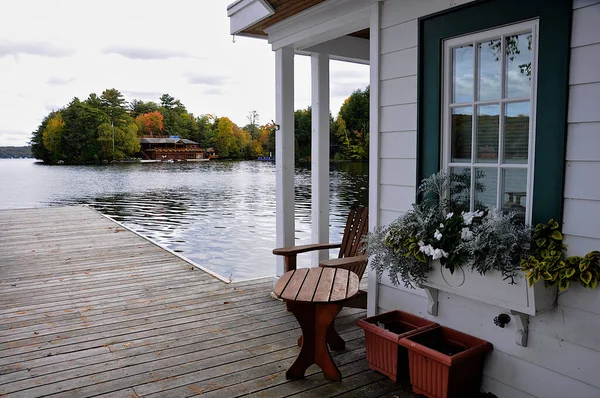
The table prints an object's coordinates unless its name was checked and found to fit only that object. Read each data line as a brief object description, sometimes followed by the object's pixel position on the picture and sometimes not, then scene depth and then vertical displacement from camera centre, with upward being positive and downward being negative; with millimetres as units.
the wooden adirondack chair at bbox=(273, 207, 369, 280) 3611 -746
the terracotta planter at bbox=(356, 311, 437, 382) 2449 -1013
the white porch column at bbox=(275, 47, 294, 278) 3988 +64
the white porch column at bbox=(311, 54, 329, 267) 4207 +37
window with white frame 2100 +165
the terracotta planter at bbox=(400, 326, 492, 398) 2164 -1017
